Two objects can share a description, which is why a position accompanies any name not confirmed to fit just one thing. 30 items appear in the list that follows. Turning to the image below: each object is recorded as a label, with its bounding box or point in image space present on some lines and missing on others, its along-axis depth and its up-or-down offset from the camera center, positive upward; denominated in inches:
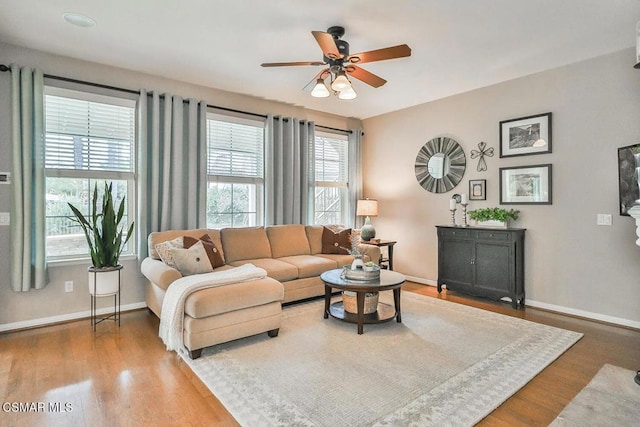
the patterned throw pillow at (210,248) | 146.5 -14.0
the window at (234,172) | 187.6 +25.2
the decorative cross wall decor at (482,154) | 183.9 +33.7
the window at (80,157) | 144.6 +26.3
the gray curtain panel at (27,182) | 132.4 +13.4
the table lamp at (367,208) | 227.6 +5.4
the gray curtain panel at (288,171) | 201.8 +27.6
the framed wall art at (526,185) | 162.2 +15.3
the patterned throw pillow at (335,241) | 197.6 -14.5
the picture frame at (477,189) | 185.9 +14.8
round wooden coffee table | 127.9 -29.8
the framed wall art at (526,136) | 162.6 +39.5
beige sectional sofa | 109.6 -24.9
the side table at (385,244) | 209.5 -17.5
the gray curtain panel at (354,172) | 245.8 +31.6
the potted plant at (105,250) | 134.6 -13.7
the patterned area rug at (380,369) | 81.2 -45.0
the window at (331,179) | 234.8 +26.2
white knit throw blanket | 109.9 -25.7
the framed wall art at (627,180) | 133.6 +14.3
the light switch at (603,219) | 143.8 -1.3
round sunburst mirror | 198.4 +30.9
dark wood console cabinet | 163.5 -22.8
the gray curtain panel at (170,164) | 160.2 +25.7
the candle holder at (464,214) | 187.6 +1.1
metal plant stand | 134.4 -40.1
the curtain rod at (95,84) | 133.2 +57.8
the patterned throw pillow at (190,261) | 130.9 -17.2
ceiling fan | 106.8 +52.5
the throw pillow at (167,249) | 133.9 -13.1
